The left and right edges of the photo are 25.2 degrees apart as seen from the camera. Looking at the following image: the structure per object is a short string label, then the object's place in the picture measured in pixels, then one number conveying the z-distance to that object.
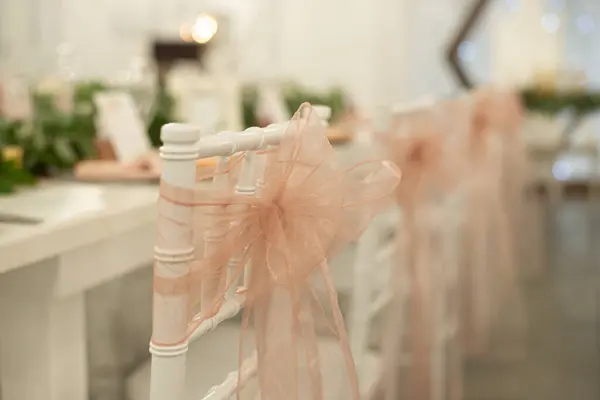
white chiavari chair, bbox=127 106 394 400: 1.27
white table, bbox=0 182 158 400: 1.63
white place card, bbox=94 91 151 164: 2.43
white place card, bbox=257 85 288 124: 3.44
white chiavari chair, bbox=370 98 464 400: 2.35
